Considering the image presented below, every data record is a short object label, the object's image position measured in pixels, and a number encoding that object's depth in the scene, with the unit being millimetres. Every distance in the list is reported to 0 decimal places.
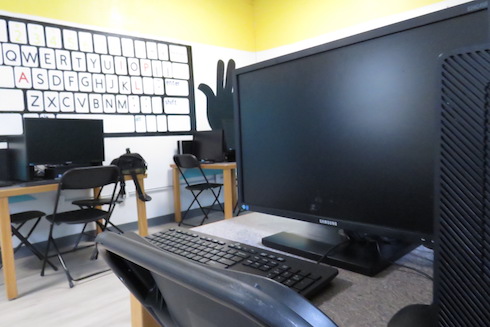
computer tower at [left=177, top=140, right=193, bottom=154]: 4118
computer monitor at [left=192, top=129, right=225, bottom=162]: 3938
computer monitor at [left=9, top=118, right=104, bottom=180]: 2648
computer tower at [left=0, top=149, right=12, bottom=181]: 2779
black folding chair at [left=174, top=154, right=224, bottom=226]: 3715
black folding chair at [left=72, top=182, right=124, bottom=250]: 2990
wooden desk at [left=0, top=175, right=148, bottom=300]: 2119
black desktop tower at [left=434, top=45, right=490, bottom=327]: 311
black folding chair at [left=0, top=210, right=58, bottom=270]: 2577
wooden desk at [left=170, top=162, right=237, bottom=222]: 3377
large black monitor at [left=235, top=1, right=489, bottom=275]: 612
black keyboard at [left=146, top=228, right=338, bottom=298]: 596
